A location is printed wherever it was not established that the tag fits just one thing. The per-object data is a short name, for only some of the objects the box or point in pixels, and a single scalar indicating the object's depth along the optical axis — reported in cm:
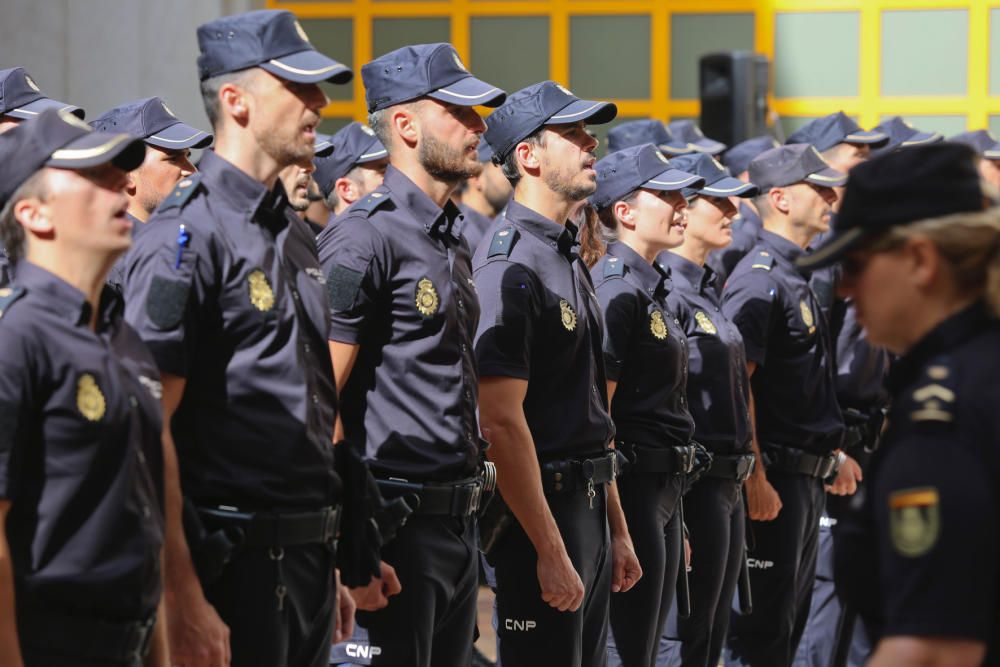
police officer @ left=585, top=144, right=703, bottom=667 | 1087
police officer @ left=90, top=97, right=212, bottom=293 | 1007
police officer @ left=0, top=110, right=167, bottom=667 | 583
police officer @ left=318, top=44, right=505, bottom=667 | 831
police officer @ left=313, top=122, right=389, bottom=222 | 1311
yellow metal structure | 2385
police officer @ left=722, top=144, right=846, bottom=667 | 1306
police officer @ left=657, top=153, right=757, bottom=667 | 1196
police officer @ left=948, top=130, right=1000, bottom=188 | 1813
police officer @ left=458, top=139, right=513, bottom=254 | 1759
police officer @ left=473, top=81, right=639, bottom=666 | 923
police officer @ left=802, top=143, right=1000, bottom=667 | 473
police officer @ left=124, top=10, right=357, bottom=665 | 687
